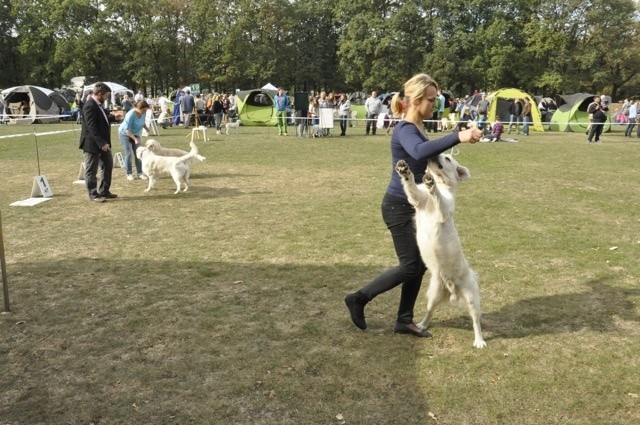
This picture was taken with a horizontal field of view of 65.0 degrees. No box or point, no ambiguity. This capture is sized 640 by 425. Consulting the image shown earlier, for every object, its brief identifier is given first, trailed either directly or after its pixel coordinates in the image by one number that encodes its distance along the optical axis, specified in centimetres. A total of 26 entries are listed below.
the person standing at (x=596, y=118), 1847
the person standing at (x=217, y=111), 2280
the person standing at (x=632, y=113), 2169
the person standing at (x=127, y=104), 2127
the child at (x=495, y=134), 1864
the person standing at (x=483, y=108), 2375
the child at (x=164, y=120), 2250
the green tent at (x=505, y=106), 2336
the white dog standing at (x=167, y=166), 905
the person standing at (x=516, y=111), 2193
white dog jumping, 333
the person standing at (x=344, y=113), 2089
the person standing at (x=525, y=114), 2145
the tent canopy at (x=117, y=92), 3178
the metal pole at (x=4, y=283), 413
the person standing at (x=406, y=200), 310
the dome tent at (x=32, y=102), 2897
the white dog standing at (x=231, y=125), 2189
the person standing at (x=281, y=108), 2052
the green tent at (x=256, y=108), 2706
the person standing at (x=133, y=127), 982
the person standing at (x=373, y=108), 2211
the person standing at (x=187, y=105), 2319
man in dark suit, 802
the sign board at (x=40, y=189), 872
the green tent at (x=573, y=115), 2366
